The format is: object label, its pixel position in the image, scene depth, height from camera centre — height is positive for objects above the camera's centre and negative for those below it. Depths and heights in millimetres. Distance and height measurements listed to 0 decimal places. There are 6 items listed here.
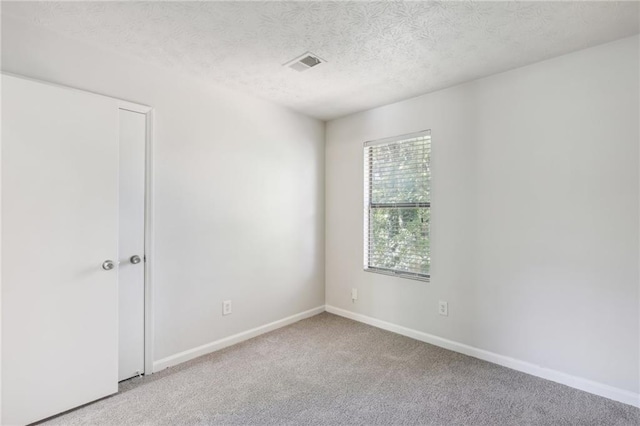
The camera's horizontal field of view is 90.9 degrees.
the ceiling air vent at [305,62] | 2293 +1136
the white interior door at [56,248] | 1778 -231
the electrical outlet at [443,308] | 2895 -882
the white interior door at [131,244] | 2295 -248
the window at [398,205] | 3086 +77
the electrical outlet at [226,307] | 2902 -887
